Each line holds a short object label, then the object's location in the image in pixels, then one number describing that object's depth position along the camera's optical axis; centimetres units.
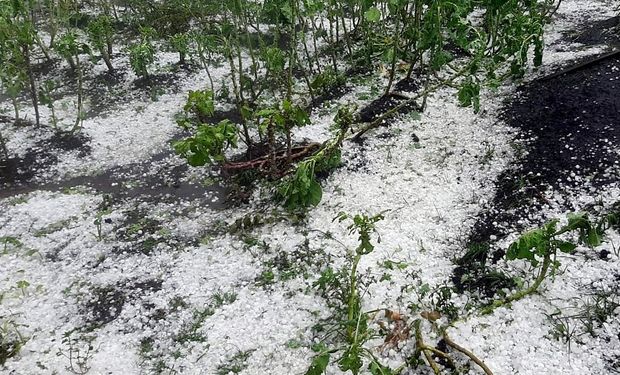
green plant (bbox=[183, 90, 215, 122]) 368
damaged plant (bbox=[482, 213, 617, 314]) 262
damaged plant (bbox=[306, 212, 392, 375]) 233
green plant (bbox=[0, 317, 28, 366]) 289
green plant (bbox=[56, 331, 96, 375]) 279
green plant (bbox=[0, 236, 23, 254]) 369
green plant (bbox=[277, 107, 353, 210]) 364
